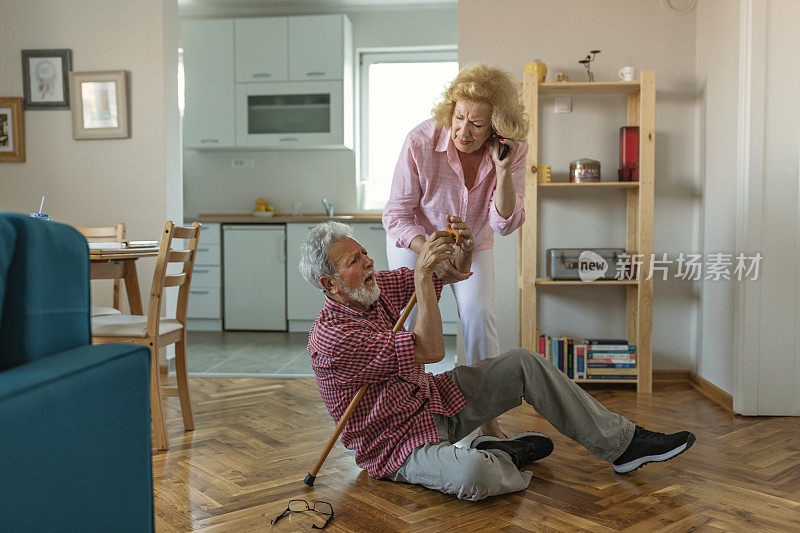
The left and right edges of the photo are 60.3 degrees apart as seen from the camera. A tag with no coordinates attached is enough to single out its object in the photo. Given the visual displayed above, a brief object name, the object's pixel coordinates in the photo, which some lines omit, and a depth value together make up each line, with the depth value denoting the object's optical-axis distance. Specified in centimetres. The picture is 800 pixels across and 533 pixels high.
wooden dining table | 264
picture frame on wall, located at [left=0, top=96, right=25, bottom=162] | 424
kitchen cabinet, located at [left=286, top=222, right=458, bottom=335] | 548
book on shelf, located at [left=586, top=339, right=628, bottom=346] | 367
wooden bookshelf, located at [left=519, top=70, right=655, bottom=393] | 356
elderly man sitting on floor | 193
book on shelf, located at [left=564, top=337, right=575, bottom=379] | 365
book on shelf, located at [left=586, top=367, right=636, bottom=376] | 362
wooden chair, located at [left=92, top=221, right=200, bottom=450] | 258
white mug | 364
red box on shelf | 368
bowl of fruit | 599
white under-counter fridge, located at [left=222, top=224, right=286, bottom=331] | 561
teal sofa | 87
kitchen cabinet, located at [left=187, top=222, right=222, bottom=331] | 566
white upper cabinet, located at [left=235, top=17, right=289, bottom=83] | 569
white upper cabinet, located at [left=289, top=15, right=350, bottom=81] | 564
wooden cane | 204
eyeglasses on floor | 197
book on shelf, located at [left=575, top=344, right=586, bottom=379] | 363
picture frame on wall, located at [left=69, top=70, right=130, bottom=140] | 411
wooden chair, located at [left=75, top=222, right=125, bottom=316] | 348
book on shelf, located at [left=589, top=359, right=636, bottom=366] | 362
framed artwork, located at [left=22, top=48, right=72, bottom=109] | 419
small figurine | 374
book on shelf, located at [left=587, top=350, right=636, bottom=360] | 362
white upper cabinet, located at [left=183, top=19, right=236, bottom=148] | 576
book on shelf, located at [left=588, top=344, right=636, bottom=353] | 362
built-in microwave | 567
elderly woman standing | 236
